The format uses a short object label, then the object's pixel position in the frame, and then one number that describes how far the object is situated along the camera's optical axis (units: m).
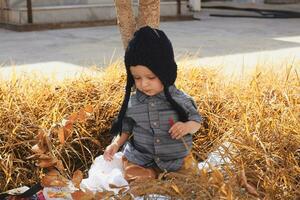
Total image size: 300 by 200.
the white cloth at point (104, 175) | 2.43
